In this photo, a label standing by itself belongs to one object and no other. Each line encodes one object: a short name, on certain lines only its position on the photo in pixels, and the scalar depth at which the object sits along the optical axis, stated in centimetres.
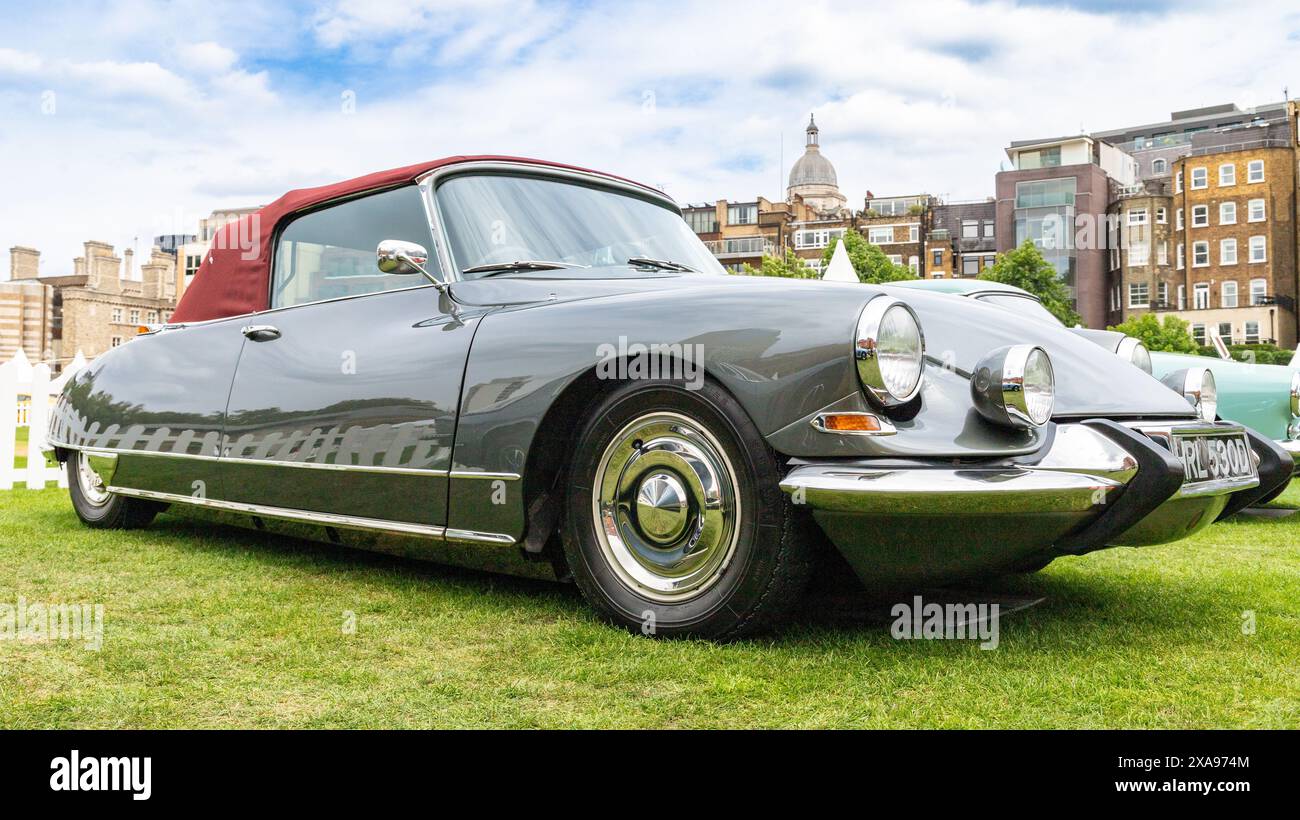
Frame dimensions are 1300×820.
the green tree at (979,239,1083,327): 5016
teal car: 591
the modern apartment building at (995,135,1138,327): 5669
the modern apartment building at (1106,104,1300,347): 5081
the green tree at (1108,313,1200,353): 4185
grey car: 244
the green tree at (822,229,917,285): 5030
